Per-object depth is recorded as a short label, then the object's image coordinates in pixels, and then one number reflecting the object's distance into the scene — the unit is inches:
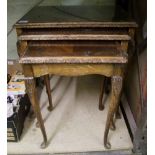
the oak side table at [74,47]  34.5
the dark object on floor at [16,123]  47.5
